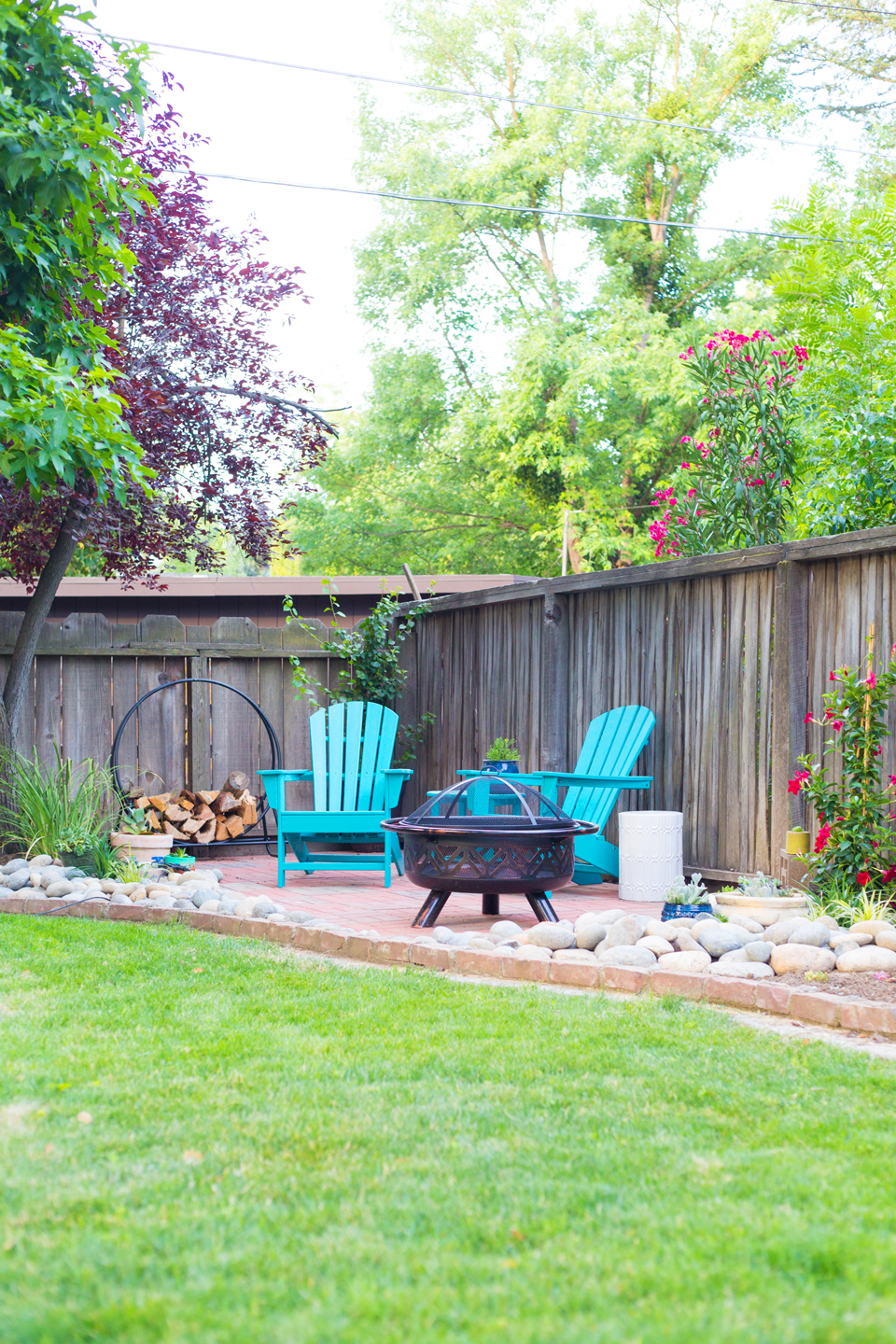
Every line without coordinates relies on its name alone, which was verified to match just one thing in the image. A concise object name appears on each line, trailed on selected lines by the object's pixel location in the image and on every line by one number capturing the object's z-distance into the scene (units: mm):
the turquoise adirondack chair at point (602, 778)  5348
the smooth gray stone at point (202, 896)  4707
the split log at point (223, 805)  7133
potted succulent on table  6097
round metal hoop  6996
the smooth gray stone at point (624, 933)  3699
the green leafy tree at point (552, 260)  15312
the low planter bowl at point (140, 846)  5871
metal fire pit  4168
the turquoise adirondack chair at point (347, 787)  5699
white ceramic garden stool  5000
